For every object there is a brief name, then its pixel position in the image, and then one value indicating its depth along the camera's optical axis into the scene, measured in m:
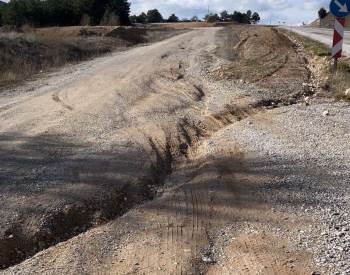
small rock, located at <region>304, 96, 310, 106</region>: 9.12
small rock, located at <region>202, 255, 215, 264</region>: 3.87
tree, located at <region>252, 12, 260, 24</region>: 87.00
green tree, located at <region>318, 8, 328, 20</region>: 77.01
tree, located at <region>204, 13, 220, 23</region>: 68.18
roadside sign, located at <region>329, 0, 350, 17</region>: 10.99
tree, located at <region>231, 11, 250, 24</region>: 80.31
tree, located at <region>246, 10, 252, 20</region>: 86.07
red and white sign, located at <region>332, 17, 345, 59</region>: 11.46
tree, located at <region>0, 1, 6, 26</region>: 42.64
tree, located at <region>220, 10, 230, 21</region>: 75.79
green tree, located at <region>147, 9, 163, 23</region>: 76.86
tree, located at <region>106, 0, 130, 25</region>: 46.91
